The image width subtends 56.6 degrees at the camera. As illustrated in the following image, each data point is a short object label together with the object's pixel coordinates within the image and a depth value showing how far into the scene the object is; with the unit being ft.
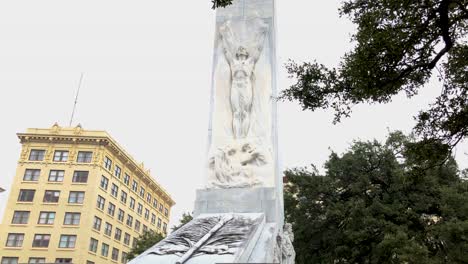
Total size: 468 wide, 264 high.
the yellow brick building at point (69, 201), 172.14
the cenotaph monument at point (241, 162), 24.40
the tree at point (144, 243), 114.32
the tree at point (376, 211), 60.09
